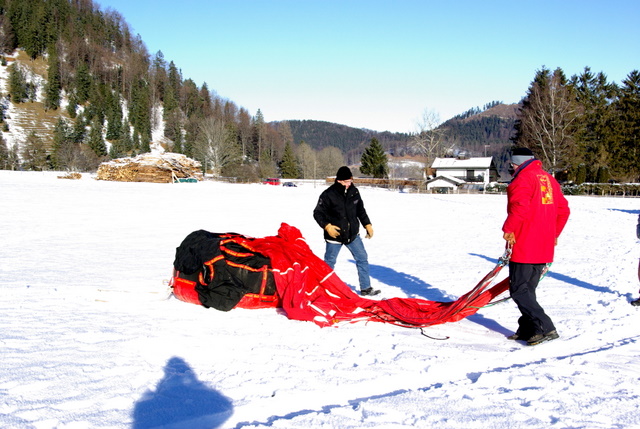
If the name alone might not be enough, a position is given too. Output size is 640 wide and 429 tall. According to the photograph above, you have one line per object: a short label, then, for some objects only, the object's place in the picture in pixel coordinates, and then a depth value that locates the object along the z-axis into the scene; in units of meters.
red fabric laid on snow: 4.71
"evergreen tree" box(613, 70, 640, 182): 46.38
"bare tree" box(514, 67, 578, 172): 43.72
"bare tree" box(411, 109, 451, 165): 63.06
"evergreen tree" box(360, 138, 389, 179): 71.50
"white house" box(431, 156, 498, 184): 74.44
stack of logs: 38.00
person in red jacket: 4.21
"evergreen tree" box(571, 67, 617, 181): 47.41
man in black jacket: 6.04
